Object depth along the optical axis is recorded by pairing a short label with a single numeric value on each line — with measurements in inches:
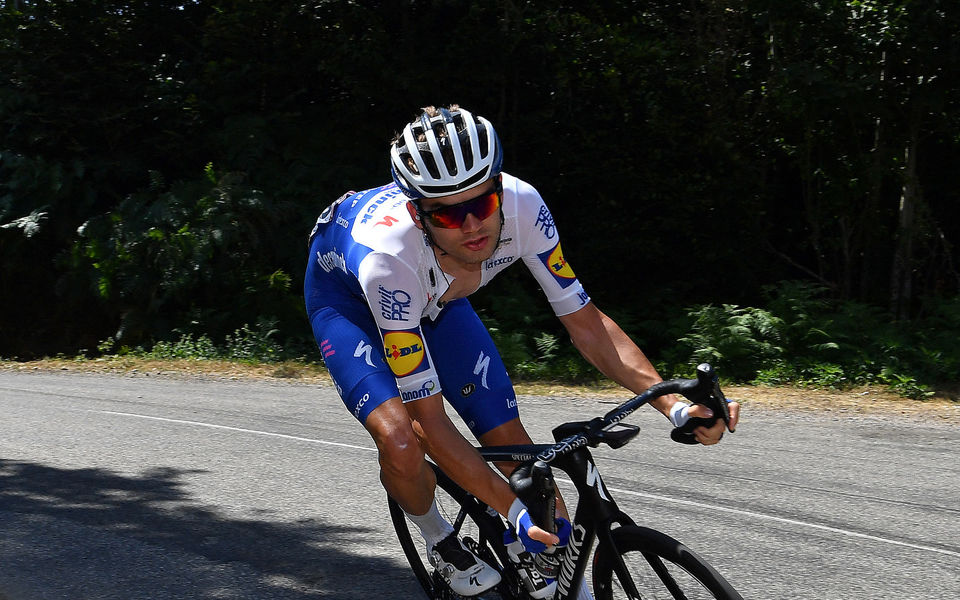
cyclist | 128.3
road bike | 109.0
